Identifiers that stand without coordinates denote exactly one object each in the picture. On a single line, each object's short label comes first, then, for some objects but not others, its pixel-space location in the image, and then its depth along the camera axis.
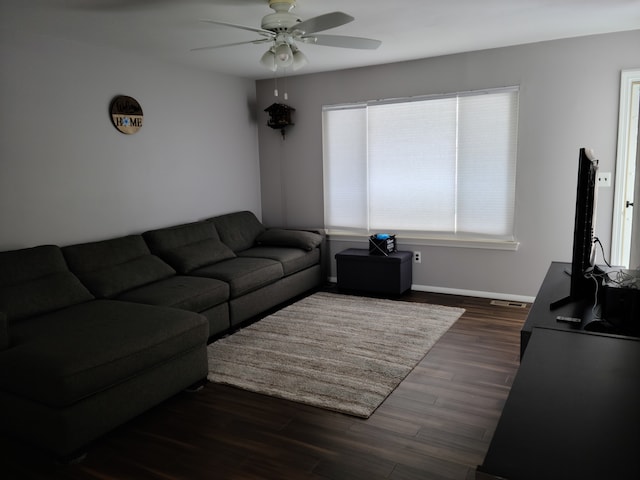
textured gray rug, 3.09
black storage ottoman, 4.99
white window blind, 4.75
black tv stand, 1.02
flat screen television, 2.25
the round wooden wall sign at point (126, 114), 4.25
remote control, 2.14
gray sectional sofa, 2.40
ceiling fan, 2.81
